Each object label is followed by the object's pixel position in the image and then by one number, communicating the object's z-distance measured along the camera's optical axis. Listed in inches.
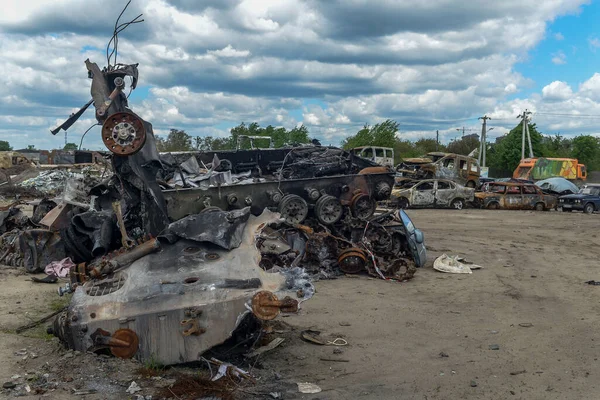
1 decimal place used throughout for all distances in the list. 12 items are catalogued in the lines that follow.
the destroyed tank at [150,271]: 195.3
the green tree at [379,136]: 2046.0
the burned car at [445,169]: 1115.3
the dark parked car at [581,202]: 1019.9
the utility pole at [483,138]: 2084.2
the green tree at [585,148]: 2305.6
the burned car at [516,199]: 1002.1
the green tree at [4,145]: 3478.1
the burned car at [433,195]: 958.4
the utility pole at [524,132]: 1958.4
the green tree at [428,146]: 2723.9
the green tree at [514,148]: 2138.3
